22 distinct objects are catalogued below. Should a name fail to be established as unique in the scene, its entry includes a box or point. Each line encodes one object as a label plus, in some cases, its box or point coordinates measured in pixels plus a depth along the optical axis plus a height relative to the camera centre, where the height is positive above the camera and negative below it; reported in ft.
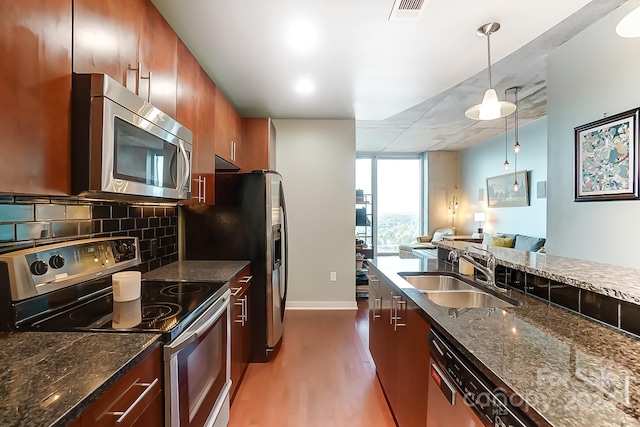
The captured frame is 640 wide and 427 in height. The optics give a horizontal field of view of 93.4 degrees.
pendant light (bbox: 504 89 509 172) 17.97 +4.79
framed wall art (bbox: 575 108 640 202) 6.55 +1.39
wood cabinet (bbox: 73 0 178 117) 3.52 +2.39
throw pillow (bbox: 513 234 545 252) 15.47 -1.38
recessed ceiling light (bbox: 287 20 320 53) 6.26 +3.96
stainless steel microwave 3.48 +0.97
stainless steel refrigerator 8.46 -0.48
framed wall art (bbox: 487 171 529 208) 17.78 +1.64
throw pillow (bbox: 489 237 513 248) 17.60 -1.48
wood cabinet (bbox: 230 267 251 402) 6.82 -2.73
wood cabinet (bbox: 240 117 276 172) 11.43 +2.78
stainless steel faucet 5.55 -0.98
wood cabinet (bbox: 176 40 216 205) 6.20 +2.22
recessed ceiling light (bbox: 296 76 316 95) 8.89 +4.04
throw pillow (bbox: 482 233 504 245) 19.09 -1.35
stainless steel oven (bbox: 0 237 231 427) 3.59 -1.34
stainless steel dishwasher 2.51 -1.77
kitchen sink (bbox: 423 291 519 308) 5.48 -1.59
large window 25.73 +1.69
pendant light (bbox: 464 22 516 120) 6.32 +2.72
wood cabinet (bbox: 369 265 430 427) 4.38 -2.41
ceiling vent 5.40 +3.85
